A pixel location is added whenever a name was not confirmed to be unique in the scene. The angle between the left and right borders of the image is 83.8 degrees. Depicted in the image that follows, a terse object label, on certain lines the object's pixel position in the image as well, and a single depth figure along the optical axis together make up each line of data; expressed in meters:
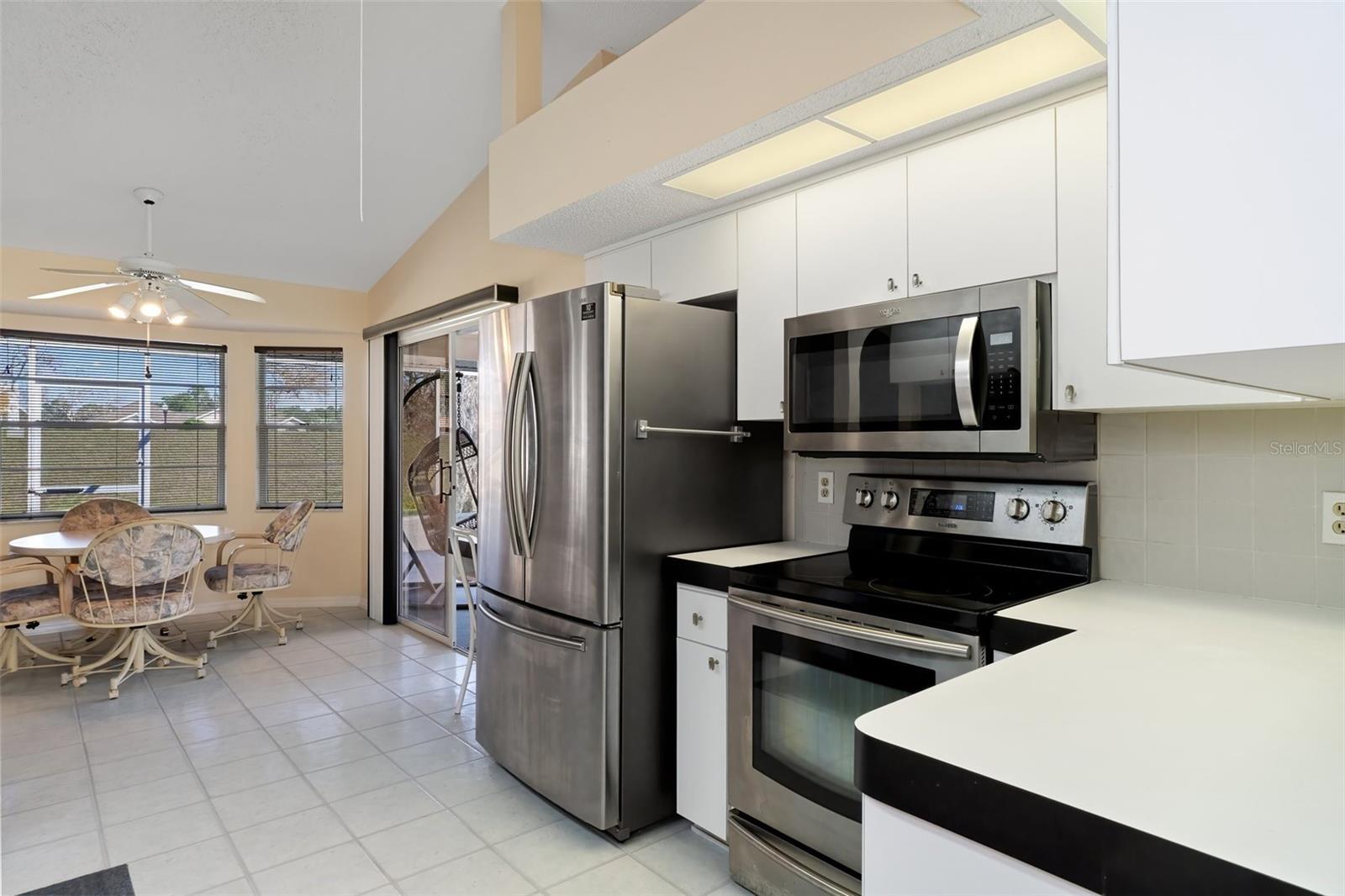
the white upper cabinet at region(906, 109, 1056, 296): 1.89
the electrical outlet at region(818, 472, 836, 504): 2.80
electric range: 1.82
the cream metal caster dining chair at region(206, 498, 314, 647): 4.89
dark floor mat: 2.22
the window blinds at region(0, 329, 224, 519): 5.11
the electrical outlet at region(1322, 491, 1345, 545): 1.68
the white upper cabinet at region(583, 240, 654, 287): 3.17
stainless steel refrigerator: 2.50
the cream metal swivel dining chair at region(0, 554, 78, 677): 4.14
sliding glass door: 4.97
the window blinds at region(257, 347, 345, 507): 5.97
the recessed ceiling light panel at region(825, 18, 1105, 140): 1.75
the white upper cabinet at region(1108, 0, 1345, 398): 0.63
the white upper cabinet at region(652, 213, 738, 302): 2.79
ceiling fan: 3.71
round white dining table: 4.00
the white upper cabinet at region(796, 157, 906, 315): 2.22
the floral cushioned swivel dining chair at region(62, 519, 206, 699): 3.99
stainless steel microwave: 1.88
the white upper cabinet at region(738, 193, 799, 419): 2.57
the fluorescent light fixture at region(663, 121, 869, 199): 2.23
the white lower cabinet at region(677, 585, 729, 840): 2.37
